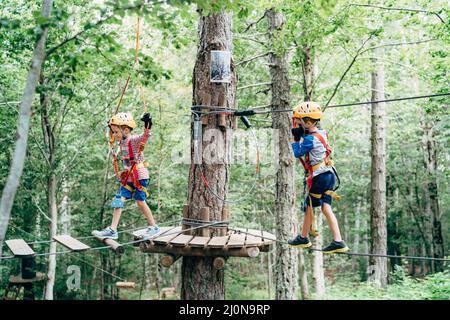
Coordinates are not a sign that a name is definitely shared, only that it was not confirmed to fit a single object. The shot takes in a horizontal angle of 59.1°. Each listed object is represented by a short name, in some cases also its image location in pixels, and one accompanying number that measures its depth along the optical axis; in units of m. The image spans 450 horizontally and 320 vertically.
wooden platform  3.50
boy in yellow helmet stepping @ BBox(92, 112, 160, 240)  4.15
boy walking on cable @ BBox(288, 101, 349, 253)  3.57
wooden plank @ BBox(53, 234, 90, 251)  3.46
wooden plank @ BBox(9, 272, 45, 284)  9.47
